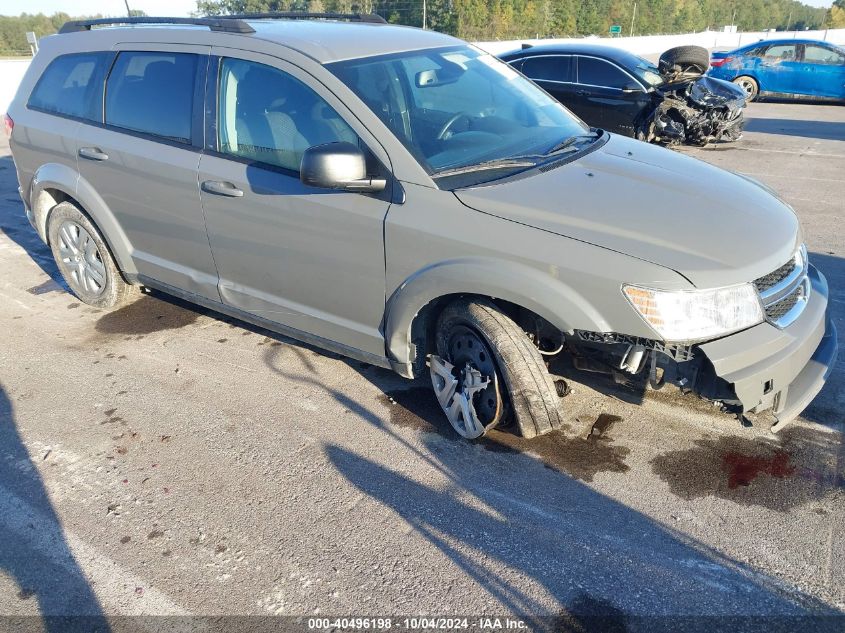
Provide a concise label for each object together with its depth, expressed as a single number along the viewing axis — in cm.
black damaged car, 1018
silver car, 284
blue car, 1568
